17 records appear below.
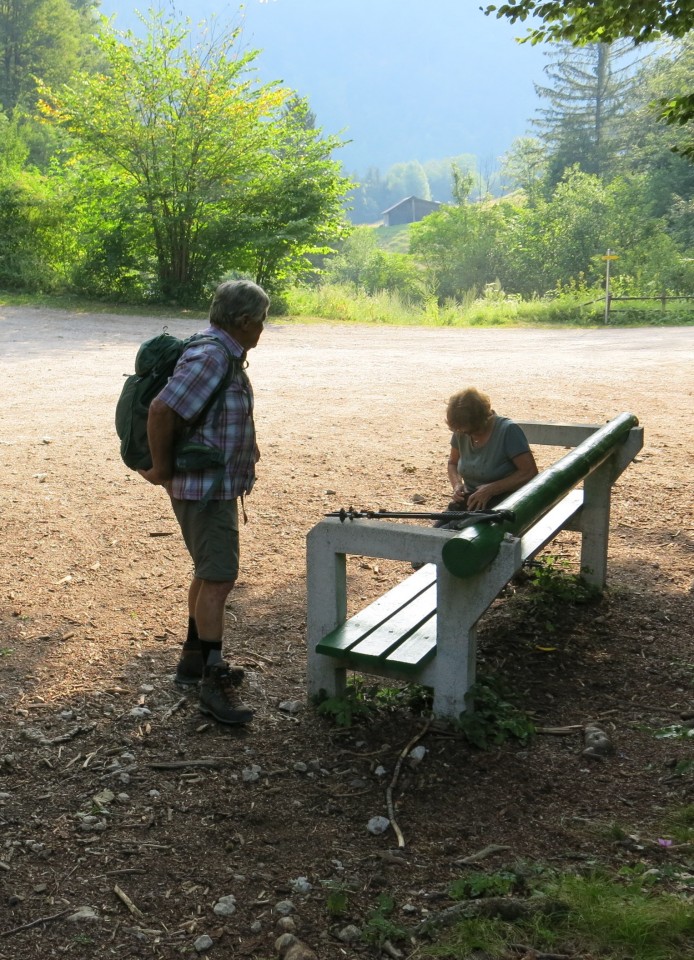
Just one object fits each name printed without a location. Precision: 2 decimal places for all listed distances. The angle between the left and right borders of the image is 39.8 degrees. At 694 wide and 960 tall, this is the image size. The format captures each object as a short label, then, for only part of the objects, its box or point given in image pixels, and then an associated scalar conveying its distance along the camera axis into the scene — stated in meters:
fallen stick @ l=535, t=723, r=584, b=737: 3.61
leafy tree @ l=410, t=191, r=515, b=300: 56.81
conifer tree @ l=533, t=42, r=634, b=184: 67.50
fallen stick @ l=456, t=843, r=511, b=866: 2.75
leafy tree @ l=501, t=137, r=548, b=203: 73.19
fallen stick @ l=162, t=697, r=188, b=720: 3.75
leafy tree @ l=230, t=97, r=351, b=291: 21.62
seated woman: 4.66
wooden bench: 3.35
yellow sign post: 25.44
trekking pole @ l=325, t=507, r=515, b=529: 3.47
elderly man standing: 3.48
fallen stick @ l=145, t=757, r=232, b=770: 3.35
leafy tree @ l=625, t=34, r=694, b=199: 45.16
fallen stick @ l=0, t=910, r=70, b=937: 2.46
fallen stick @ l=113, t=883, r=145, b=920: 2.55
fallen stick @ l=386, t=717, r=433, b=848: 2.93
